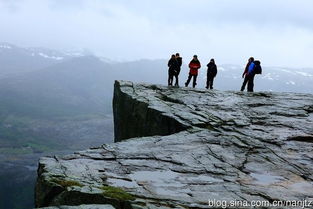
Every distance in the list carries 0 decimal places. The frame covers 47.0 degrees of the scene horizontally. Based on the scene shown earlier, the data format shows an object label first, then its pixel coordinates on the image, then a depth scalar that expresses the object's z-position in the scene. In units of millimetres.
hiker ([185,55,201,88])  40150
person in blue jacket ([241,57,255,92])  39759
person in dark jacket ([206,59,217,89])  41094
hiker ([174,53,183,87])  39500
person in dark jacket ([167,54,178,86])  39250
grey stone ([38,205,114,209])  13211
